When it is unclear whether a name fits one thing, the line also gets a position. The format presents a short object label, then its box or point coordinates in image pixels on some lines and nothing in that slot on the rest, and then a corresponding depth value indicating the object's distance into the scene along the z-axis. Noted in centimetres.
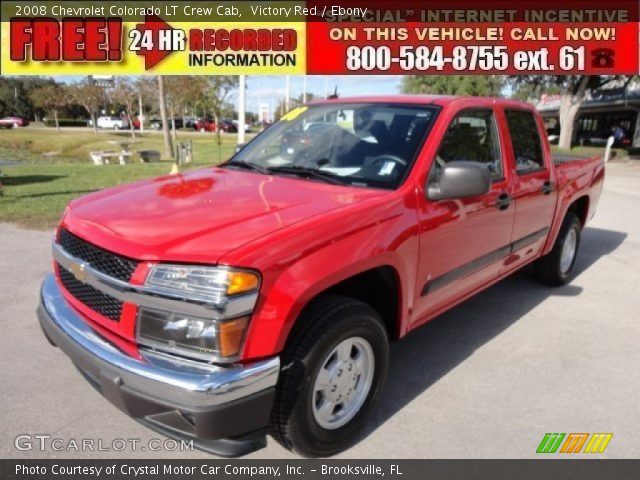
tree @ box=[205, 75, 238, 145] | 2701
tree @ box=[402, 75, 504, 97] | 4122
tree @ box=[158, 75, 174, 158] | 2191
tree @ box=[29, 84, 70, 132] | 4534
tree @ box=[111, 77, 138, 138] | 4316
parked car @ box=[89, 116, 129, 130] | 6006
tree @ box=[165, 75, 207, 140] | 2858
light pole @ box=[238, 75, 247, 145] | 1824
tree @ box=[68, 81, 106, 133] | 4503
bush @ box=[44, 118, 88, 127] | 5706
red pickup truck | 223
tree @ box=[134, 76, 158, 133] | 3597
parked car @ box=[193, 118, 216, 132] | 5762
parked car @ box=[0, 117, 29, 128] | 4589
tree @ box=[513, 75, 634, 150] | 2809
